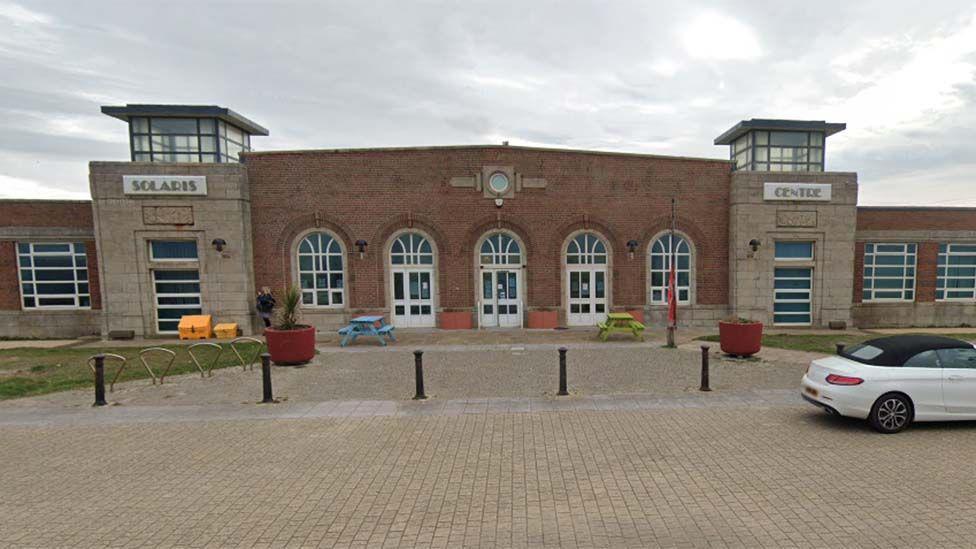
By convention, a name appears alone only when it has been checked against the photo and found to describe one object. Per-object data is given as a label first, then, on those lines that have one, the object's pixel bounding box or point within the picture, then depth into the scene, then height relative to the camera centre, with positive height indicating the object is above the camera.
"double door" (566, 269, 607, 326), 17.19 -1.89
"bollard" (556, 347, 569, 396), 8.39 -2.34
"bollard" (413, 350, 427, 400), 8.30 -2.27
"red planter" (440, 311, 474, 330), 16.62 -2.56
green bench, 14.02 -2.46
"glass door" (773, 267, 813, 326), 17.27 -1.99
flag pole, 12.99 -1.89
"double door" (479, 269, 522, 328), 16.95 -1.85
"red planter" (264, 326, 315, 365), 10.77 -2.18
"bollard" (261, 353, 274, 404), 8.17 -2.21
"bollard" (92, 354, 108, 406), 8.09 -2.19
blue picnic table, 14.00 -2.40
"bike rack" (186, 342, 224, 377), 10.04 -2.60
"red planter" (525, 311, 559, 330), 16.58 -2.61
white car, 6.25 -2.05
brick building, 16.06 +0.25
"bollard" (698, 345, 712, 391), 8.48 -2.37
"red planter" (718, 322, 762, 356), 10.98 -2.28
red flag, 13.01 -1.66
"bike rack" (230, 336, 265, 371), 10.87 -2.66
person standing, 15.38 -1.71
